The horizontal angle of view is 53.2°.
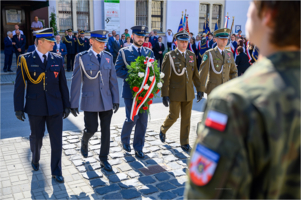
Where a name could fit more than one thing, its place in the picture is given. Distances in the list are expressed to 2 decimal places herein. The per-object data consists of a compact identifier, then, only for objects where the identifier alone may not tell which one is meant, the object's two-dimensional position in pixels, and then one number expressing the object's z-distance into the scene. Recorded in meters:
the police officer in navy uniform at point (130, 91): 5.25
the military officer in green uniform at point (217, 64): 6.24
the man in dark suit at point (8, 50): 15.50
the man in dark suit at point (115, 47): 17.92
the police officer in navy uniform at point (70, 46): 17.03
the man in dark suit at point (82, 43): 17.31
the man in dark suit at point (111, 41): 18.03
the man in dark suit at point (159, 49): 19.48
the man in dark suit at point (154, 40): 19.91
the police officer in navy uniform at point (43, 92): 4.21
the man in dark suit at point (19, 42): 15.85
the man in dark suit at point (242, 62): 9.59
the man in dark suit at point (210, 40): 18.33
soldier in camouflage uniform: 1.06
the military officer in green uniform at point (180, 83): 5.65
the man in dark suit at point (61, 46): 15.59
